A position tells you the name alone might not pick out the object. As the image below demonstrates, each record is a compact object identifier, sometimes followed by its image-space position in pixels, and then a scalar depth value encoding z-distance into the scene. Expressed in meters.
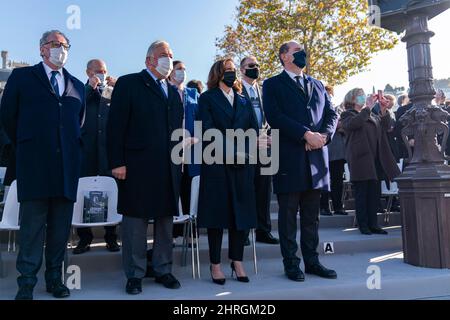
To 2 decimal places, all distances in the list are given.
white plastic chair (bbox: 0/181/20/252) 3.69
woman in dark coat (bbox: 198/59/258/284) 3.50
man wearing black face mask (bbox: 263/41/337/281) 3.63
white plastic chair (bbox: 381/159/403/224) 6.11
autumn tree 15.71
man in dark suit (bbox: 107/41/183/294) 3.31
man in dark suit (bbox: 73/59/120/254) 4.38
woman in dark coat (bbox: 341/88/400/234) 5.43
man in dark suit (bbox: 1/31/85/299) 3.08
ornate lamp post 4.00
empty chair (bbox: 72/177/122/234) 3.98
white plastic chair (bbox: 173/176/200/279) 3.89
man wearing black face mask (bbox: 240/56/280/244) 4.32
